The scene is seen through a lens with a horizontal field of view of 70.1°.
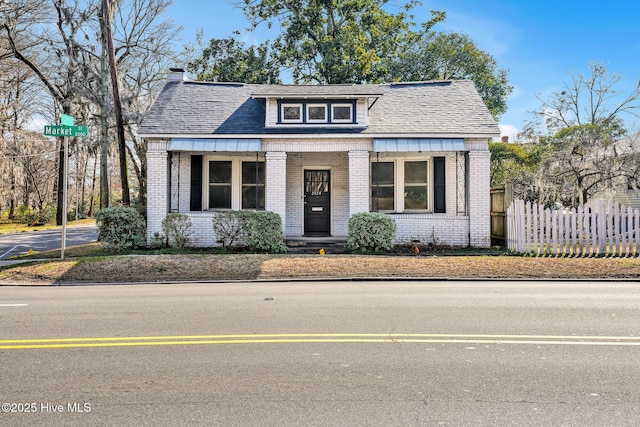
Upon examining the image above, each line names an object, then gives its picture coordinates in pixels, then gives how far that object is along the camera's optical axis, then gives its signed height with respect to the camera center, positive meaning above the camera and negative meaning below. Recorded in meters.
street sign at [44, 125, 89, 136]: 12.27 +2.38
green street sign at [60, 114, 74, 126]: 12.16 +2.64
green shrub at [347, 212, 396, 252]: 14.08 -0.43
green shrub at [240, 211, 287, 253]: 14.00 -0.43
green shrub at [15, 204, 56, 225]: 29.86 +0.20
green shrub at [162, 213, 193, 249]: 14.60 -0.29
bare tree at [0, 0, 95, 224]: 23.00 +9.68
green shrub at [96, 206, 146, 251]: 14.34 -0.31
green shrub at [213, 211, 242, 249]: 14.27 -0.22
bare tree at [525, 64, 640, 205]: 20.36 +2.25
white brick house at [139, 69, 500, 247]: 14.99 +2.15
